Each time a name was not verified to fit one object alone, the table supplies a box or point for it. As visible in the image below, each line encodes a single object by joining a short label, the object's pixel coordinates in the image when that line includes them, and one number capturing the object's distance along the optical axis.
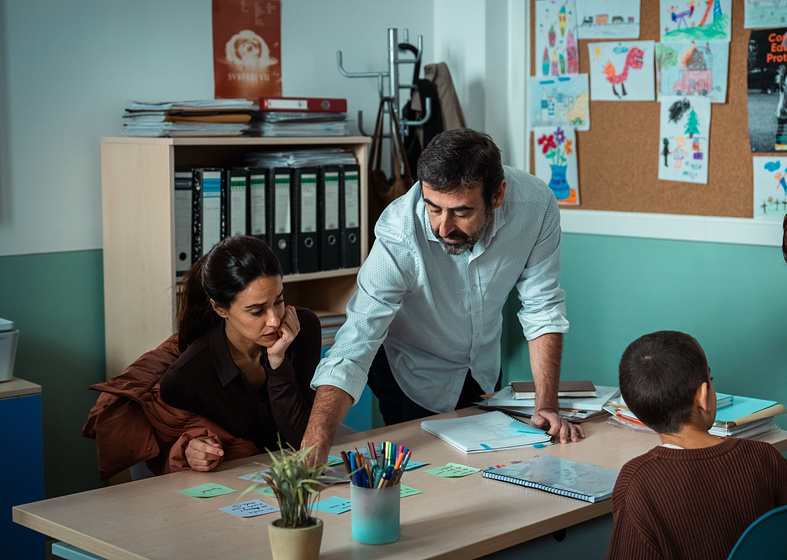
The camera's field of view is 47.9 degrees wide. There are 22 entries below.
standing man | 2.00
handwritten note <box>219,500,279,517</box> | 1.54
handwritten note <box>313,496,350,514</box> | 1.57
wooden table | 1.39
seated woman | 1.98
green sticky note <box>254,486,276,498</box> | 1.64
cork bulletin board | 2.96
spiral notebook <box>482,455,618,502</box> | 1.64
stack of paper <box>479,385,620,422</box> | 2.18
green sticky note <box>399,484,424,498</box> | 1.65
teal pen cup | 1.40
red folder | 2.97
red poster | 3.16
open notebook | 1.95
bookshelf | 2.71
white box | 2.39
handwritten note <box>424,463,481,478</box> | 1.77
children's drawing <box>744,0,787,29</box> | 2.81
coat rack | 3.42
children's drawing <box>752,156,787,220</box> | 2.88
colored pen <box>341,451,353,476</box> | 1.45
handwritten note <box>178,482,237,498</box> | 1.64
